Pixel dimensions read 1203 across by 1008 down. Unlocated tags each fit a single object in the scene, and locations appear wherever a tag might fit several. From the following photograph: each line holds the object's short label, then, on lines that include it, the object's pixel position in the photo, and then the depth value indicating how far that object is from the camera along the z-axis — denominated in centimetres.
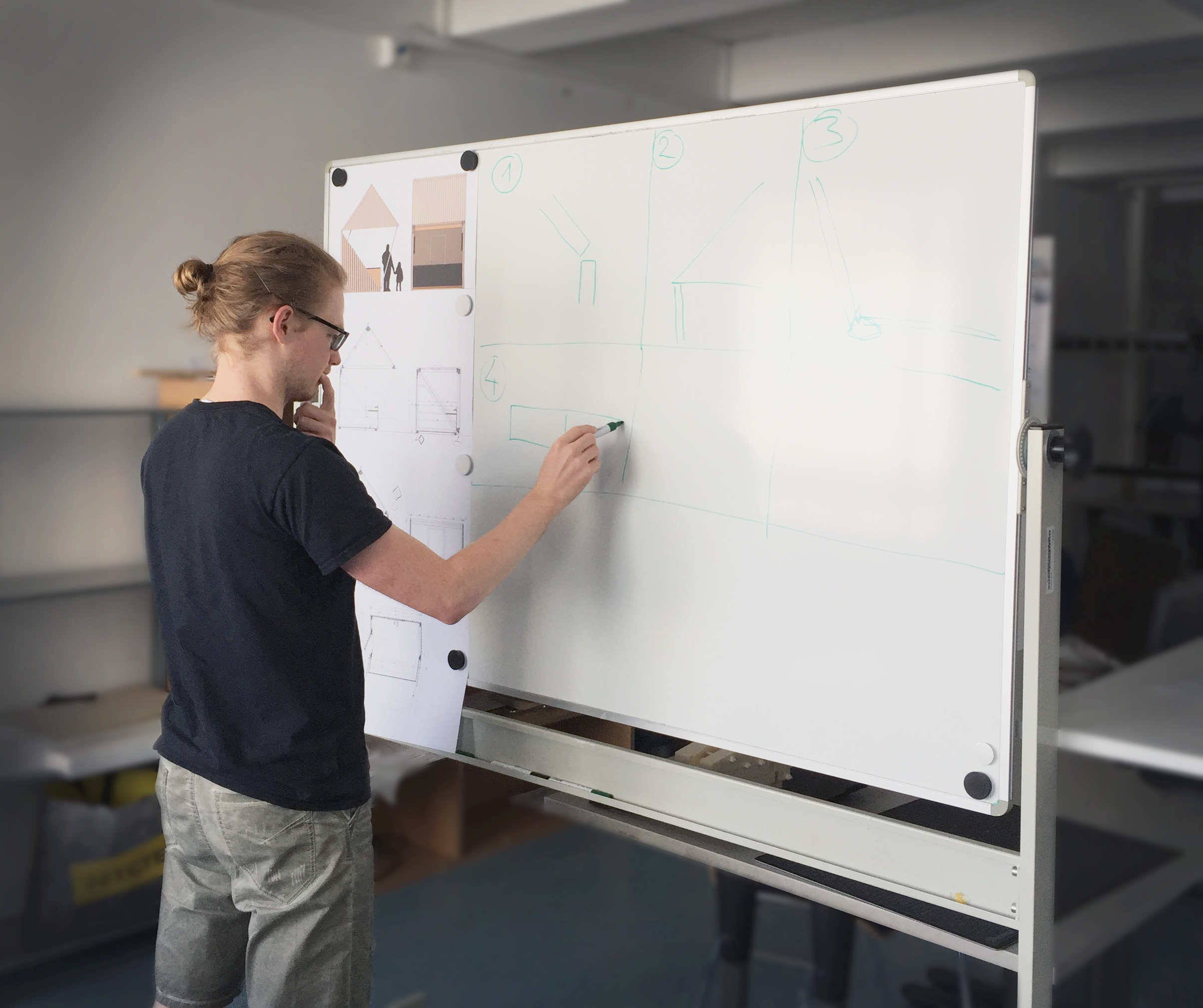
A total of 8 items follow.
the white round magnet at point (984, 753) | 118
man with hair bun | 124
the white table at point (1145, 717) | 198
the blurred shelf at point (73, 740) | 281
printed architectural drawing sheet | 168
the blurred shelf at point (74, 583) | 280
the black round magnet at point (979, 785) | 118
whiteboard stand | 114
